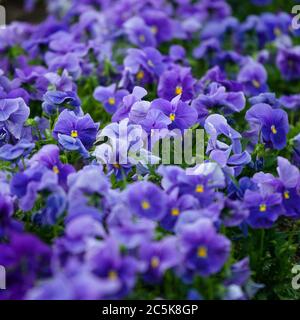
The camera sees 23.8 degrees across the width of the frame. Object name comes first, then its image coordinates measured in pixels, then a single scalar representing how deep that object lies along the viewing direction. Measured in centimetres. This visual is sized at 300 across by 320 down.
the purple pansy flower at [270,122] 264
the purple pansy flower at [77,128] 251
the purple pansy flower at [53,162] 226
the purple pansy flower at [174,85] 306
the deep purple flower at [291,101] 340
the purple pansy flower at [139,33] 372
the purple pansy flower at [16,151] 227
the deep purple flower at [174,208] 211
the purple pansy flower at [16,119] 261
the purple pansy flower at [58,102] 271
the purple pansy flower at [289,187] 229
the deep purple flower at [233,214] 216
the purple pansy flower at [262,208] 224
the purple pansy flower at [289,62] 386
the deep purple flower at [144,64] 320
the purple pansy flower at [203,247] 193
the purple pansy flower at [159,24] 408
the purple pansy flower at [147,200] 204
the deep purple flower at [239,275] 207
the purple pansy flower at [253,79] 351
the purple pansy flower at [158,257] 186
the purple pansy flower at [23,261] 182
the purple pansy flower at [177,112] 258
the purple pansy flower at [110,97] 310
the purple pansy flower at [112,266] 180
